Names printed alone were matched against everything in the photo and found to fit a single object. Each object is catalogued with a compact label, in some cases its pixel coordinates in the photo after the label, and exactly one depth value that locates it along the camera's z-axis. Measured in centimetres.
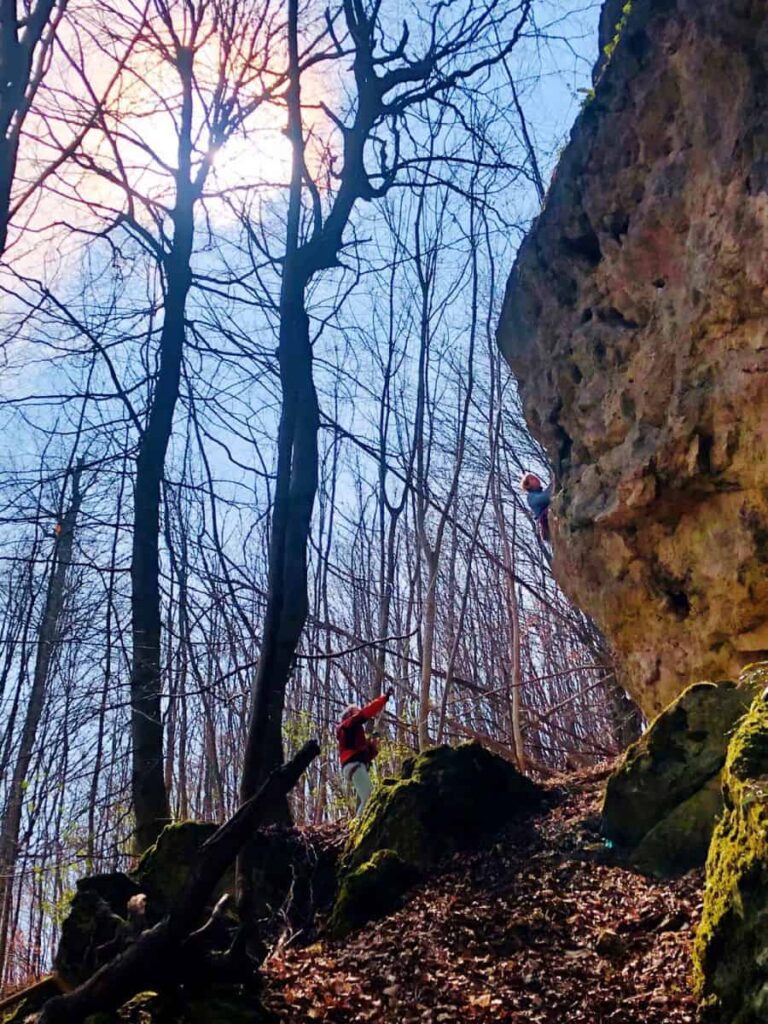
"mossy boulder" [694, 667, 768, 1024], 254
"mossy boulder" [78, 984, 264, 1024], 320
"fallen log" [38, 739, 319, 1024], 316
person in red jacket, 758
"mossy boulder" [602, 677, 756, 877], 461
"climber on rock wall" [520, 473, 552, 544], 927
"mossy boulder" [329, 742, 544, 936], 514
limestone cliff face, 584
